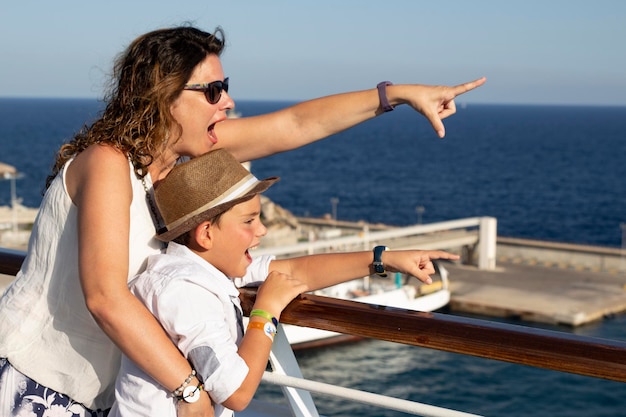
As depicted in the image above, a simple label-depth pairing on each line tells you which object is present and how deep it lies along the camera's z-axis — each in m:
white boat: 32.19
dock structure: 34.56
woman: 1.81
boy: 1.83
